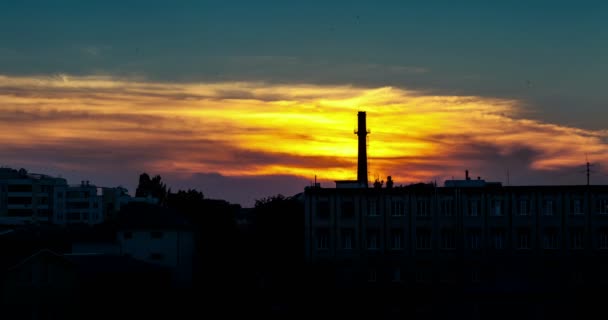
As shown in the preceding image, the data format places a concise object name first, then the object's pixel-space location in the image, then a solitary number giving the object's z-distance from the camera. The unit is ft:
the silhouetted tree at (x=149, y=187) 633.20
